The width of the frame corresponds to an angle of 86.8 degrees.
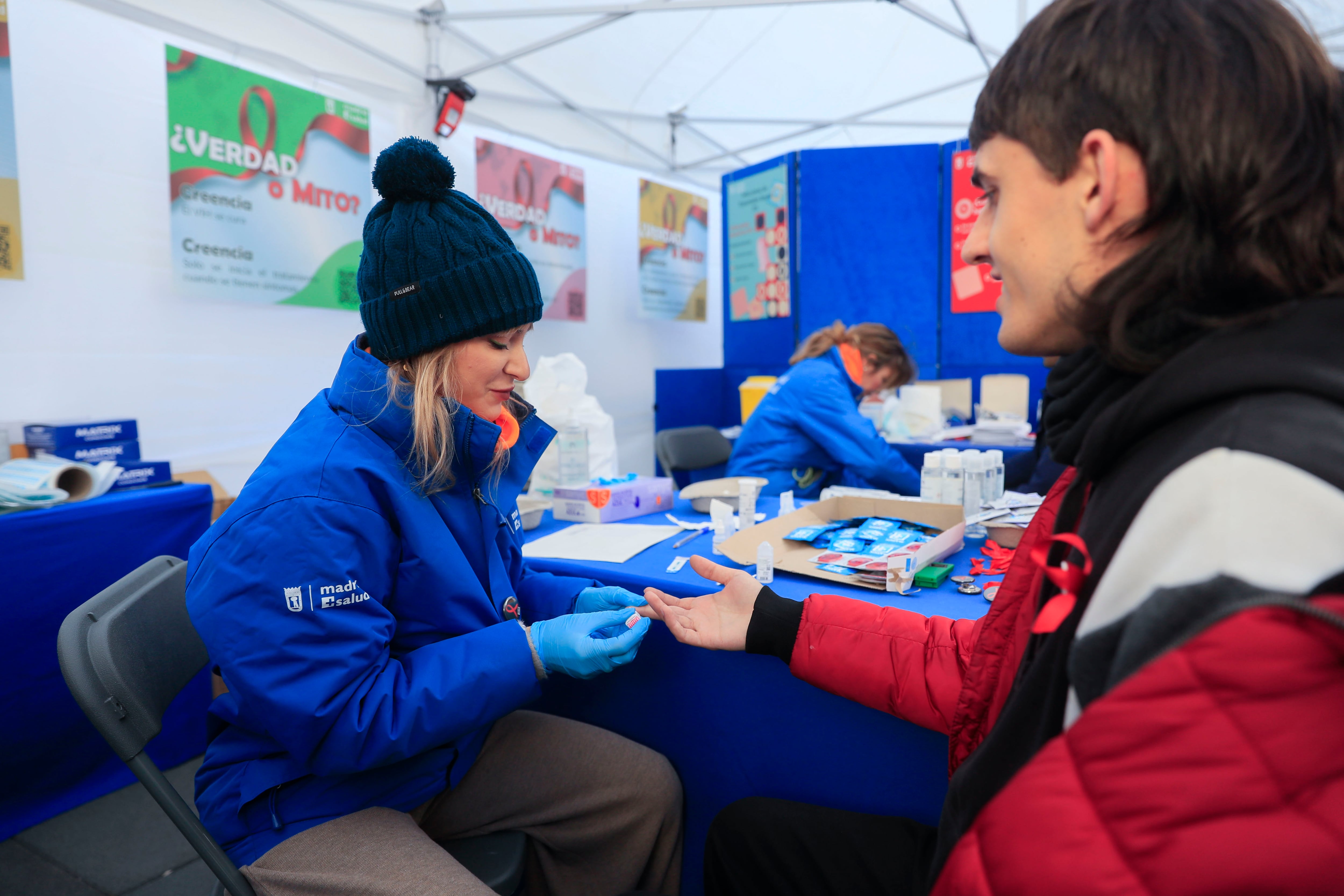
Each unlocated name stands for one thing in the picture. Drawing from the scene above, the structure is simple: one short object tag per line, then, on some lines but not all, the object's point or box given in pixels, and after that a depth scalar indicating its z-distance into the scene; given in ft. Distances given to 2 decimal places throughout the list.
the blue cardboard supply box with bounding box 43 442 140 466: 7.69
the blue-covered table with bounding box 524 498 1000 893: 3.89
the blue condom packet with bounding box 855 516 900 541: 4.93
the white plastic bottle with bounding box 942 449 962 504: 6.11
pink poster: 14.42
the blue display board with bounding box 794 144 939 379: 16.19
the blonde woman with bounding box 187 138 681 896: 3.13
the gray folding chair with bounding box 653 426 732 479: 12.13
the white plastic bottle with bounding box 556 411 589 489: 7.36
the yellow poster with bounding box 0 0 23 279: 7.86
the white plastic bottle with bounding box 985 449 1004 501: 6.14
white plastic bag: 12.21
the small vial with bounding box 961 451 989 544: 6.00
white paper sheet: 5.18
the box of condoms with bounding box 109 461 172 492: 7.69
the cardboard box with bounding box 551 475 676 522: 6.27
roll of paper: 6.59
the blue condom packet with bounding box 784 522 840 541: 4.88
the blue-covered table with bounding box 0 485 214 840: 6.48
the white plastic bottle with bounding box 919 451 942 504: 6.16
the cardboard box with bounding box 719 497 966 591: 4.63
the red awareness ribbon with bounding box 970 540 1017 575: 4.60
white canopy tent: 8.48
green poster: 9.53
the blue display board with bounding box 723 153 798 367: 17.01
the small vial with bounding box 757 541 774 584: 4.38
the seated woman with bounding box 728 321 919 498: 9.72
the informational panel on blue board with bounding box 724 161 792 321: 17.22
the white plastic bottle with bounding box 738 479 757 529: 5.81
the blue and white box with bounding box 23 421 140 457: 7.60
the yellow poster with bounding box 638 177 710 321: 18.53
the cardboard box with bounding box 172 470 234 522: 9.16
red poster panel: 15.47
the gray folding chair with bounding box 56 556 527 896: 3.15
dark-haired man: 1.36
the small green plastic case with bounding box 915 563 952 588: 4.29
